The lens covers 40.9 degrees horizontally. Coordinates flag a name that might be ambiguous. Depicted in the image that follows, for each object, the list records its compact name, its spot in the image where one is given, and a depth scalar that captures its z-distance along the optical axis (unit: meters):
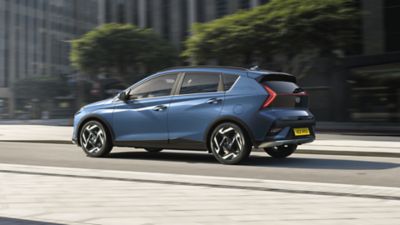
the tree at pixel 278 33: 26.85
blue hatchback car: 8.68
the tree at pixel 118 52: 36.47
